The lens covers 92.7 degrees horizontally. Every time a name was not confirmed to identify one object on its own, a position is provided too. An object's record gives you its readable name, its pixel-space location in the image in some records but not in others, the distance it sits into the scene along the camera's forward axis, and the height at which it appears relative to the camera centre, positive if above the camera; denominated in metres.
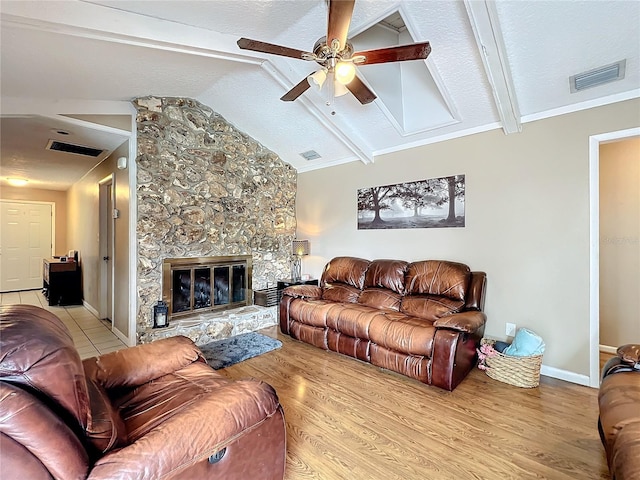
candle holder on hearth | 3.47 -0.86
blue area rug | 3.13 -1.23
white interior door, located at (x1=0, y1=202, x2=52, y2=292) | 6.49 -0.07
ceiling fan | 1.87 +1.24
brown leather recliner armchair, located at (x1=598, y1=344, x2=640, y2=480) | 1.10 -0.76
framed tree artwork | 3.43 +0.44
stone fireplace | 3.47 +0.44
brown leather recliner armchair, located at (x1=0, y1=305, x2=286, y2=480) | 0.81 -0.66
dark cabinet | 5.42 -0.78
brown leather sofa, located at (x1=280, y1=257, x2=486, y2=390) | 2.56 -0.75
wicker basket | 2.58 -1.11
